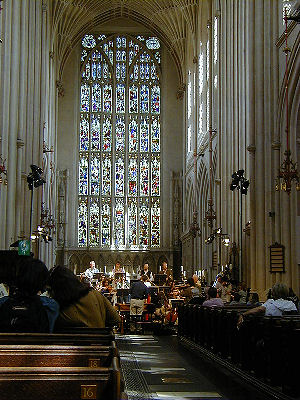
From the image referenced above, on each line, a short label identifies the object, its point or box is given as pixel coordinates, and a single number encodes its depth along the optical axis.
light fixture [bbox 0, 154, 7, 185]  16.30
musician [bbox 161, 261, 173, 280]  27.75
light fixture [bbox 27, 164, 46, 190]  20.58
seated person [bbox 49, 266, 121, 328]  5.61
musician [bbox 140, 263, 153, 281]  23.25
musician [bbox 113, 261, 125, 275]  25.61
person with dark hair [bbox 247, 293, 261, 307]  13.83
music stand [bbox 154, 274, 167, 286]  24.30
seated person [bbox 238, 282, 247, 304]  19.94
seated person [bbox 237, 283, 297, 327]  9.11
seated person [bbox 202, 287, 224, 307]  13.55
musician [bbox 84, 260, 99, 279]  29.53
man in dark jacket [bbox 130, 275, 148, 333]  18.69
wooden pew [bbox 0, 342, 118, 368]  3.70
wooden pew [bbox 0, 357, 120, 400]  2.88
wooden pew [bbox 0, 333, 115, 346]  4.64
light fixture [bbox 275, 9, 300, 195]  15.93
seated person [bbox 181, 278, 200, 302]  19.79
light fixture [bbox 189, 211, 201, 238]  34.69
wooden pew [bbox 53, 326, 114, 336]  5.68
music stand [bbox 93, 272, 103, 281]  28.29
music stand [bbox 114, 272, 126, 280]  25.07
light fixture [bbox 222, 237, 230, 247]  24.51
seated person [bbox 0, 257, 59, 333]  4.95
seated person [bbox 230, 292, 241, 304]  19.31
